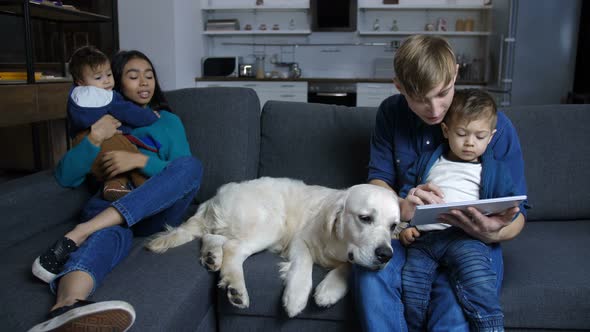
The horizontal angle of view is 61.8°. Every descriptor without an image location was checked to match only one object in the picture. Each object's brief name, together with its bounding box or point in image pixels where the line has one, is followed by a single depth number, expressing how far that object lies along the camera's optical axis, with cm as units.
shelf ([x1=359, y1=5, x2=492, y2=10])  637
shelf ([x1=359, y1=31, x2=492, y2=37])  633
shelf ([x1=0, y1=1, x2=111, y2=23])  397
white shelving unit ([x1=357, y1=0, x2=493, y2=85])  644
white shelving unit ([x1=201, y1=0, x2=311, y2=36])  671
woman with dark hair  124
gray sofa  151
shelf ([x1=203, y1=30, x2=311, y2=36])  666
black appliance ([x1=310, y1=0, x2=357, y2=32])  659
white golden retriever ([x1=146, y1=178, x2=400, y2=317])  158
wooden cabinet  360
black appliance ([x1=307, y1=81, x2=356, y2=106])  626
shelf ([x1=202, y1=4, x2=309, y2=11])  670
